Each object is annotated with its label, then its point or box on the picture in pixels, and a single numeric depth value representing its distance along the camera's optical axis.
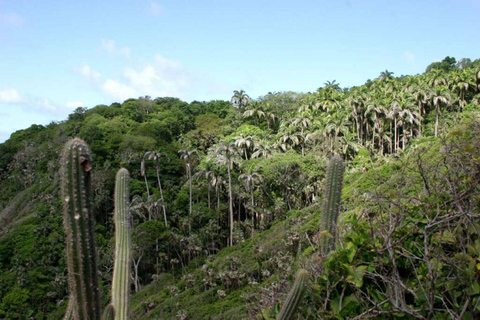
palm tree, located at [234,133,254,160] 42.33
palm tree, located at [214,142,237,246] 34.56
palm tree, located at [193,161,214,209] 36.81
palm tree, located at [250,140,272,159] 39.75
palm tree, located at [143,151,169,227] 35.31
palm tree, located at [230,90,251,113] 55.06
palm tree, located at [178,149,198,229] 36.97
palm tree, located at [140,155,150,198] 35.39
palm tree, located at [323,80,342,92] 52.94
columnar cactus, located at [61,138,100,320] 3.85
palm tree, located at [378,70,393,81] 55.14
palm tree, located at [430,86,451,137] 40.06
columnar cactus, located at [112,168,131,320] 4.80
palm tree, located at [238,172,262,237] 33.97
